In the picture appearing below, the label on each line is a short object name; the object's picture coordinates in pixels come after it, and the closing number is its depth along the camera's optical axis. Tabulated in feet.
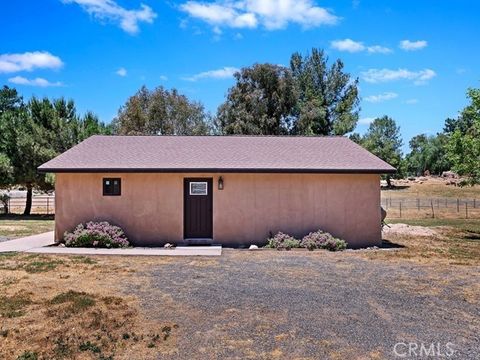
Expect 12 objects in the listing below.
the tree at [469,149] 57.57
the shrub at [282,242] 43.04
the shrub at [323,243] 43.19
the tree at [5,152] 74.10
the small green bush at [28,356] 15.33
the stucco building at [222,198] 44.57
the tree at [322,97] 120.67
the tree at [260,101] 115.85
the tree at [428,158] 226.99
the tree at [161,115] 125.59
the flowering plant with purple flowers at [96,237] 42.29
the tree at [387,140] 178.91
